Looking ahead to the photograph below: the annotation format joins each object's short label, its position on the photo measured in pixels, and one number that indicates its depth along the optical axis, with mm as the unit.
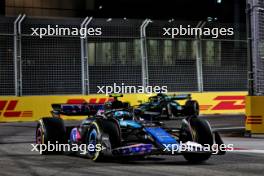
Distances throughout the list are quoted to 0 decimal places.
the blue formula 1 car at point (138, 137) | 18182
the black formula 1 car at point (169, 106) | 41668
